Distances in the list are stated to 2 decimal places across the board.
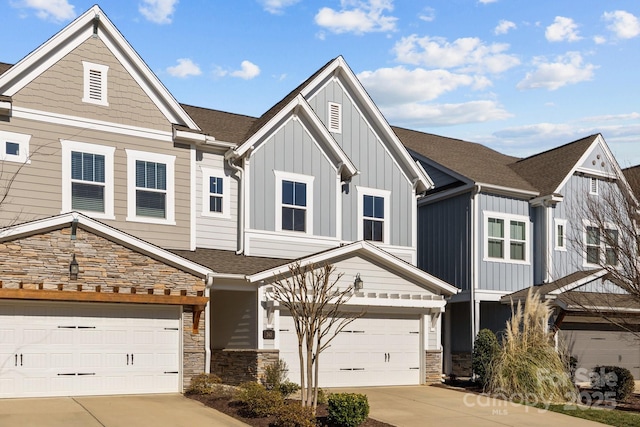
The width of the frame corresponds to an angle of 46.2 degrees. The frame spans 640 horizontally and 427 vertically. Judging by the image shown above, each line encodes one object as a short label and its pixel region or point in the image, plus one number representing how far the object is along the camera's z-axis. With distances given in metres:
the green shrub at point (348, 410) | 13.36
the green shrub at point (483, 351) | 20.95
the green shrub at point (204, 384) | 16.58
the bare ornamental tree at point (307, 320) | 13.95
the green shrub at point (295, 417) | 12.97
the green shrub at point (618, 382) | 19.81
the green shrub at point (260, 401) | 14.14
